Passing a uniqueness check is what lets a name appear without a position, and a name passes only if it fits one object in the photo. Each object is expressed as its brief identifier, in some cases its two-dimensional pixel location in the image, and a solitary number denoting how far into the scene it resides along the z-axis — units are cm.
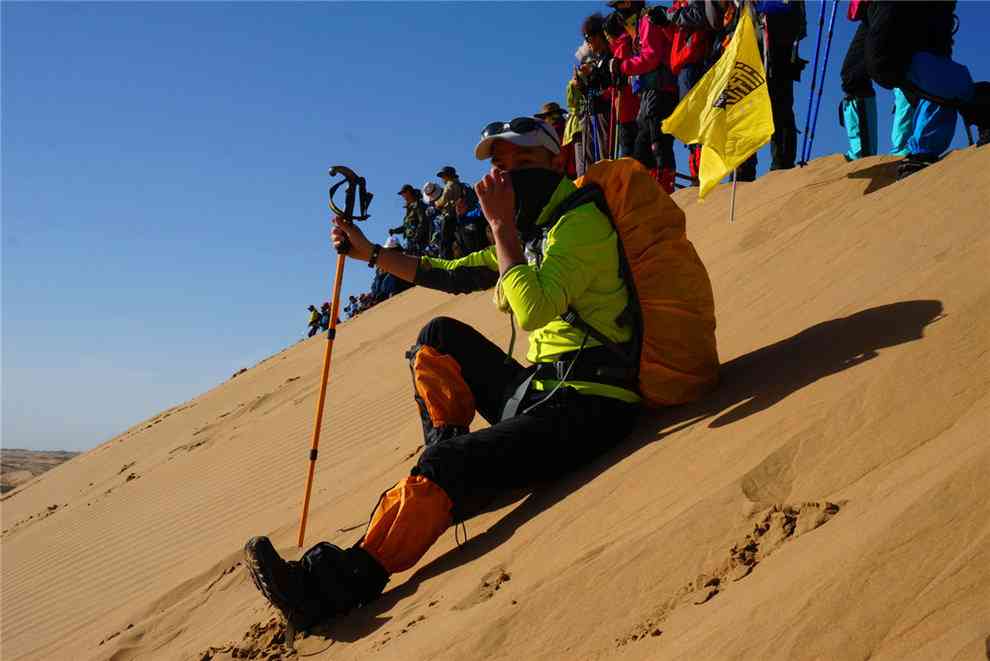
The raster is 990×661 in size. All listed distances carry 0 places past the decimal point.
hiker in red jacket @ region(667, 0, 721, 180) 815
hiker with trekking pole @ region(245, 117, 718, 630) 344
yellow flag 698
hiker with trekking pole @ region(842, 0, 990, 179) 569
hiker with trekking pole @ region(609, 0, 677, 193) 860
